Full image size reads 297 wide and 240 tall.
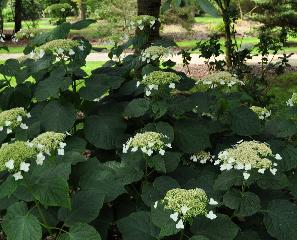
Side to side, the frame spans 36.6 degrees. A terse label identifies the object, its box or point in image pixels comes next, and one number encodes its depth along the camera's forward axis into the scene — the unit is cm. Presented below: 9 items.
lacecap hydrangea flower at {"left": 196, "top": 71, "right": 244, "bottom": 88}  307
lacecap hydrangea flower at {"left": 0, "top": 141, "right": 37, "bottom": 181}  183
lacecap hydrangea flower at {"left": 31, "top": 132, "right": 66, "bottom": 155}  215
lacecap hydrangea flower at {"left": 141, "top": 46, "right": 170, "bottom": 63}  311
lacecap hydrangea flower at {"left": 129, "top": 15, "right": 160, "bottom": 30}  359
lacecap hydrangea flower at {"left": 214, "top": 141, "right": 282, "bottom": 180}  201
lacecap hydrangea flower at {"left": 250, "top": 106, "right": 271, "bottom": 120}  311
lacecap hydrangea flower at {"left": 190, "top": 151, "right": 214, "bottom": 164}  275
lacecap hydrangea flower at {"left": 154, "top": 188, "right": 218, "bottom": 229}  176
